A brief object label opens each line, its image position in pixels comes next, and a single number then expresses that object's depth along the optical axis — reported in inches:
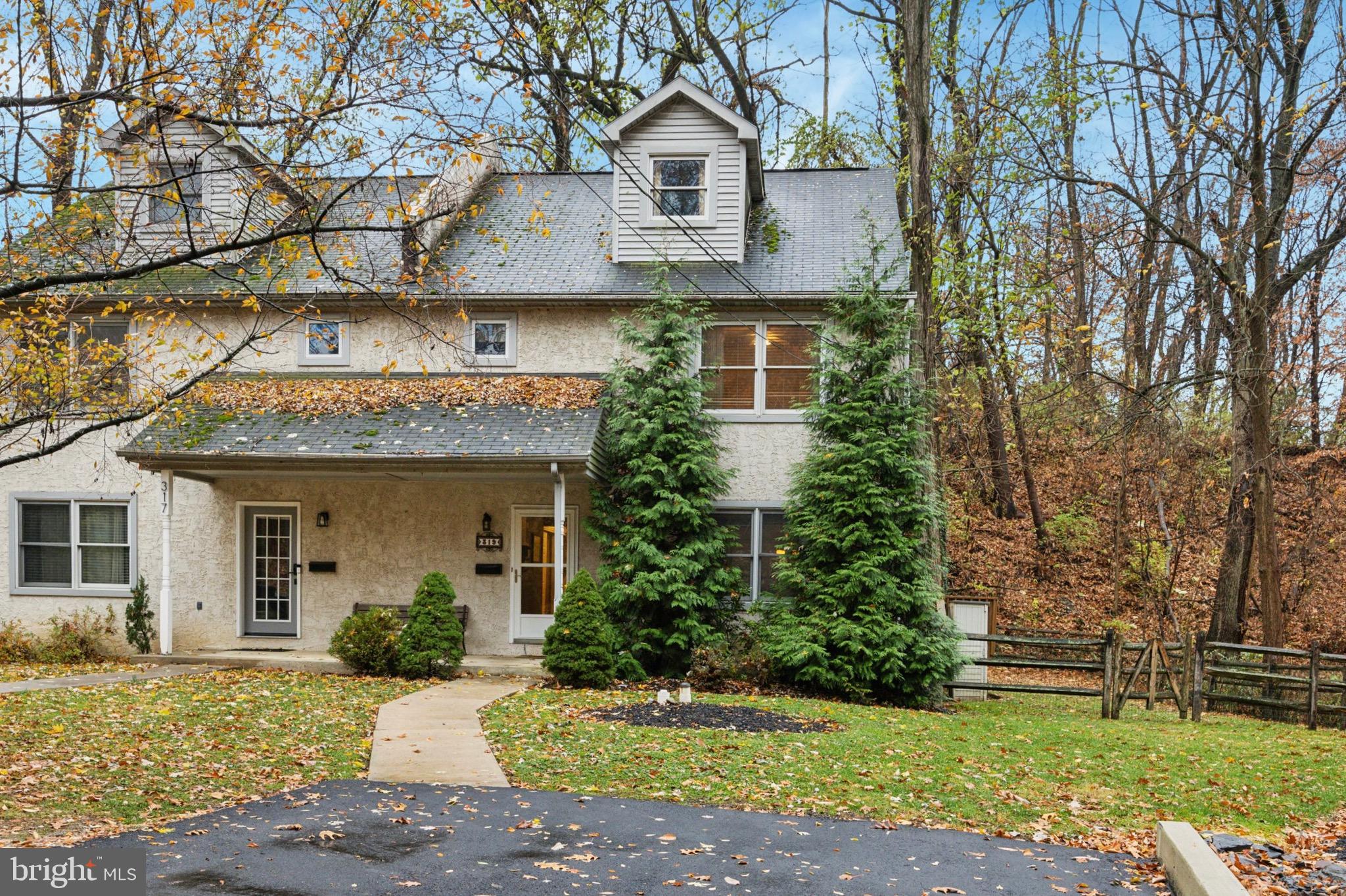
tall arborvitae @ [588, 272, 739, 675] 550.9
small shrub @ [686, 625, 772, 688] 542.6
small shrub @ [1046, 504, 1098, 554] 907.4
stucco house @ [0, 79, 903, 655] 604.4
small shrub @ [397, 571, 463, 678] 531.8
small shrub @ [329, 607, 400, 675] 538.3
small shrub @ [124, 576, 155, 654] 602.9
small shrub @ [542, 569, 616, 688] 509.7
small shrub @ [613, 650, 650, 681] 534.3
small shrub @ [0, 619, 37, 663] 594.2
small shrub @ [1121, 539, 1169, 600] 834.2
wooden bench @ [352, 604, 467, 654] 613.0
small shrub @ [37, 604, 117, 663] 594.5
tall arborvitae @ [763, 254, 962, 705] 526.9
